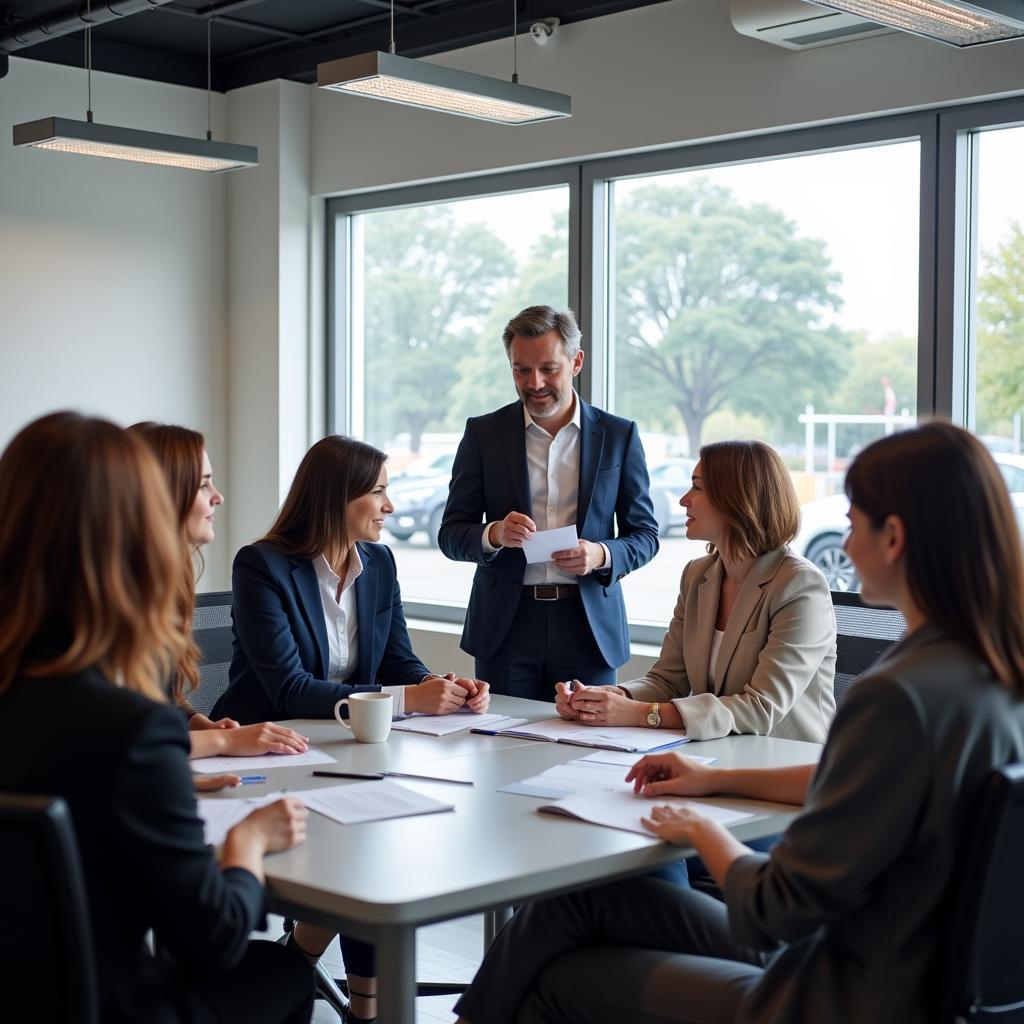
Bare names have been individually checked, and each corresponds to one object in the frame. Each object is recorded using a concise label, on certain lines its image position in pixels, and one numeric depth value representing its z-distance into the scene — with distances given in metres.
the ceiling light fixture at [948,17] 3.13
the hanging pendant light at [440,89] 3.78
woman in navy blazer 2.97
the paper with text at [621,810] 2.05
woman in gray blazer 1.61
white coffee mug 2.63
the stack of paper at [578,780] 2.24
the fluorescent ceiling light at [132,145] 4.79
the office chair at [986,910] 1.57
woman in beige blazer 2.77
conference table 1.69
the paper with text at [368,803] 2.08
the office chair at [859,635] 2.97
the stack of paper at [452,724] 2.78
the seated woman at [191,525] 2.53
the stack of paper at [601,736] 2.60
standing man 3.85
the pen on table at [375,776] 2.35
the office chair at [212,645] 3.45
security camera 5.14
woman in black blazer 1.54
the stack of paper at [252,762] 2.38
